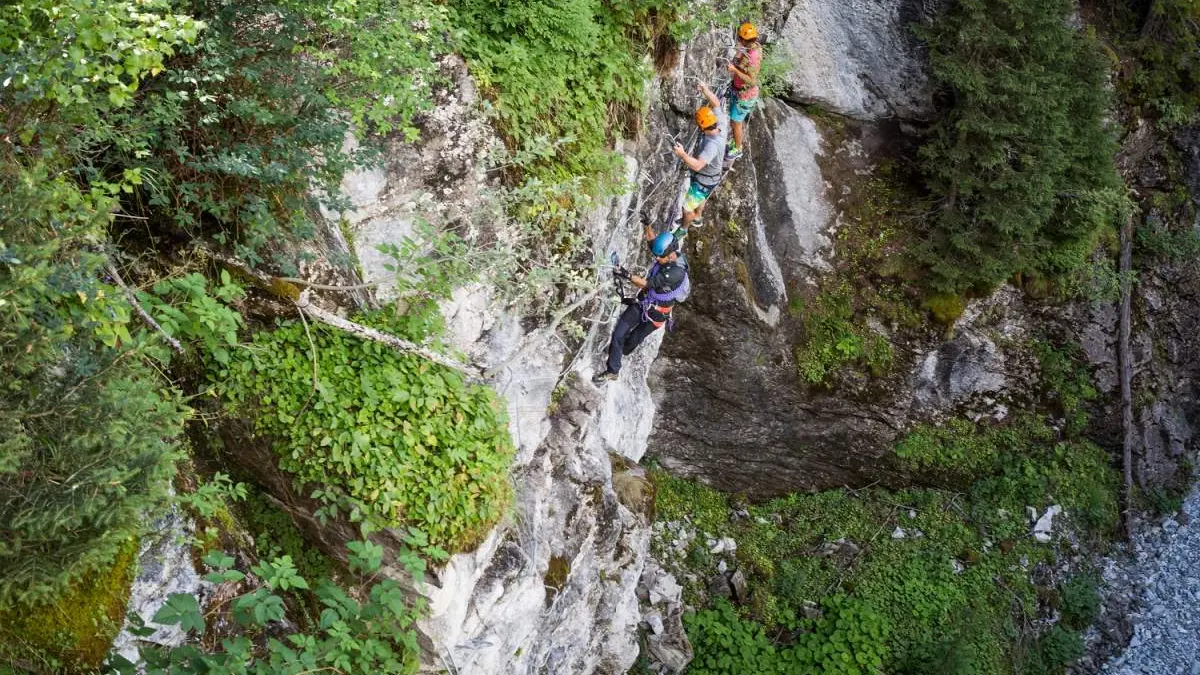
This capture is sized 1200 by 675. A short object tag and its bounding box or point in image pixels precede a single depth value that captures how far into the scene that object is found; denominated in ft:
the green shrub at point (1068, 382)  45.34
